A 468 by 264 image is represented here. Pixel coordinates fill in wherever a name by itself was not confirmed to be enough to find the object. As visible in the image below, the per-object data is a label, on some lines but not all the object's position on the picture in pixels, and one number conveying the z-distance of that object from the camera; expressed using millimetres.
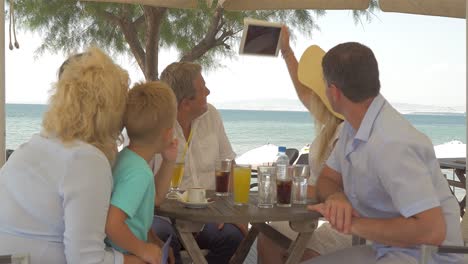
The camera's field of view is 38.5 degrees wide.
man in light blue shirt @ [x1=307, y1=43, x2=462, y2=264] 1946
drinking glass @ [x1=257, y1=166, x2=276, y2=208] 2566
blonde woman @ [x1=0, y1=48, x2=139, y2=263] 1809
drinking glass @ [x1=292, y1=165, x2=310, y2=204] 2645
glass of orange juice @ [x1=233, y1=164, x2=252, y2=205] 2598
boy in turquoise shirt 1975
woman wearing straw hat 3203
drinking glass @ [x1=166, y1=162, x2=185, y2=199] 2957
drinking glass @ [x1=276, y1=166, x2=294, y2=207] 2518
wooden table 2328
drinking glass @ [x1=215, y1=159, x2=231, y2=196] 2834
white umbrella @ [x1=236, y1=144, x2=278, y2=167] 11195
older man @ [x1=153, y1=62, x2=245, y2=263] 3285
